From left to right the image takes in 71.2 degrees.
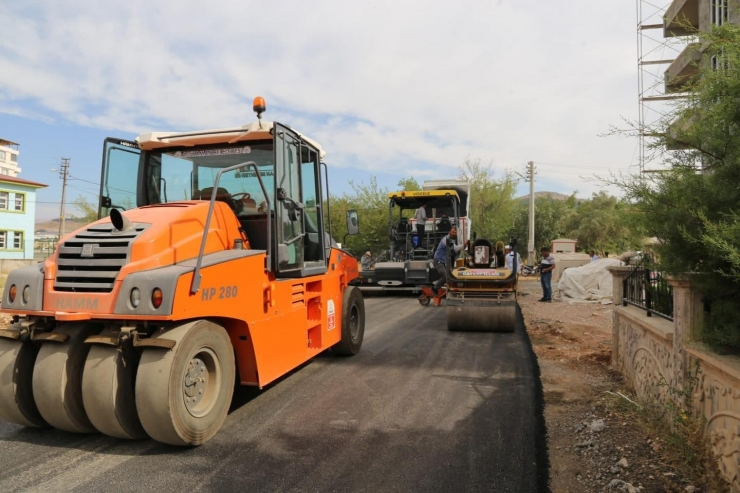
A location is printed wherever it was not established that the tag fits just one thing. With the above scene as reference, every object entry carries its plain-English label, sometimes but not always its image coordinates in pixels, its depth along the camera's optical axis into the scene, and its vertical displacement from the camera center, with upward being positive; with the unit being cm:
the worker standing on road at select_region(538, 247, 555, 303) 1464 -27
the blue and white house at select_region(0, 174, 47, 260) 3716 +293
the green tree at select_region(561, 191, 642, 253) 4938 +395
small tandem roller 902 -65
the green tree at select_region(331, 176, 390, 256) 3169 +259
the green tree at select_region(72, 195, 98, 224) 3478 +339
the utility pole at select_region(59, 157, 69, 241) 4074 +646
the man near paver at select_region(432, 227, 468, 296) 1159 +12
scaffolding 368 +103
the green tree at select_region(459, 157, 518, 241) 3709 +451
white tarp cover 1480 -59
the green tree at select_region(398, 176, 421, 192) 3841 +579
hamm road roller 361 -35
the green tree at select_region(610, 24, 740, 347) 303 +55
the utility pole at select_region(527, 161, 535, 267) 3238 +330
